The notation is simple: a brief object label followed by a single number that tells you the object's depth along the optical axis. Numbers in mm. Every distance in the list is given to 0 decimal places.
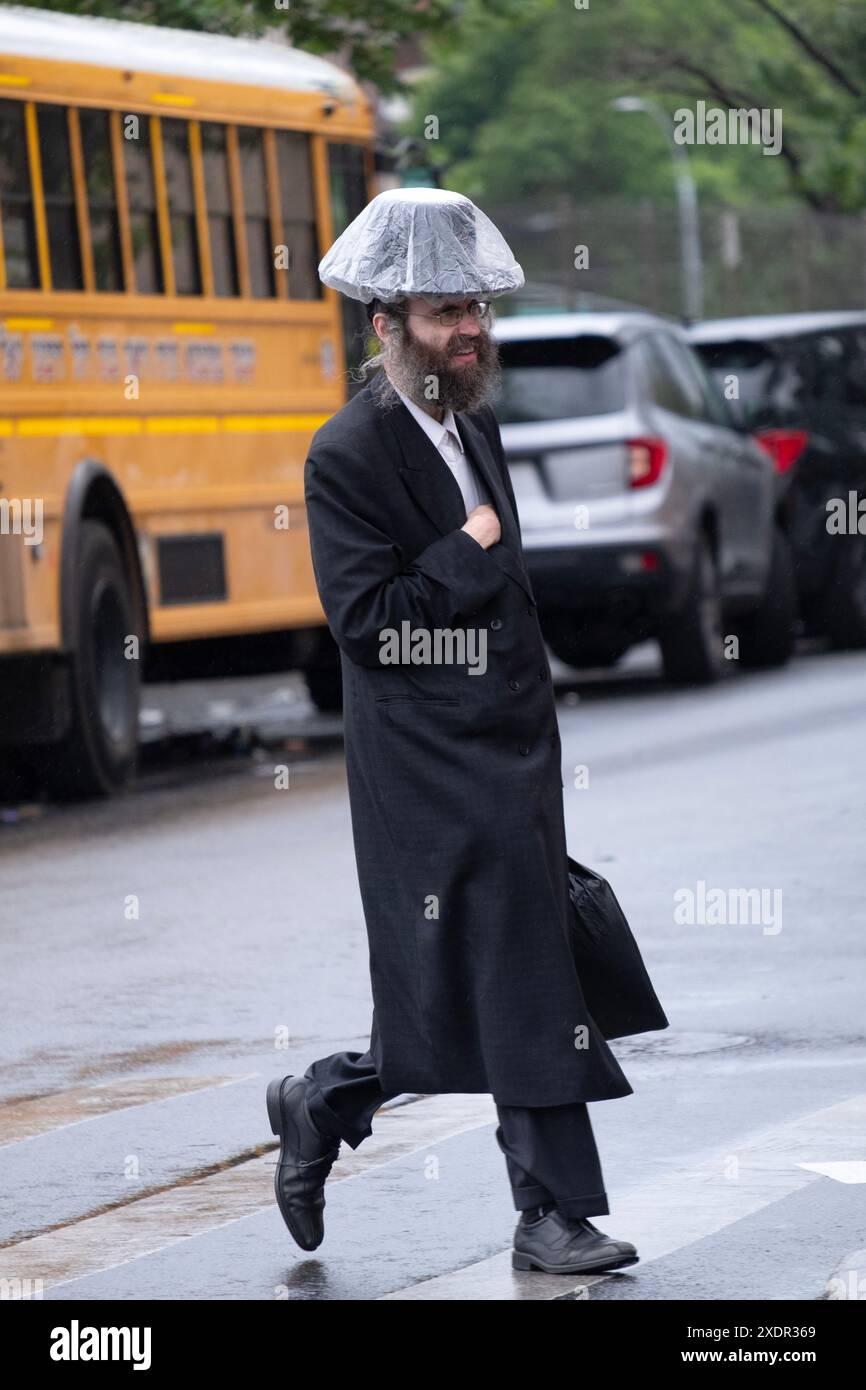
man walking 5191
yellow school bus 13227
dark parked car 18438
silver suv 15930
